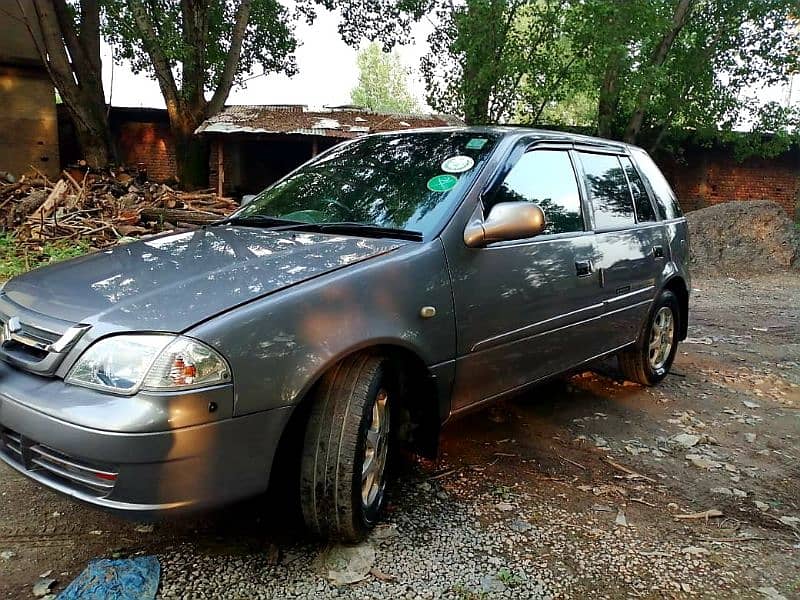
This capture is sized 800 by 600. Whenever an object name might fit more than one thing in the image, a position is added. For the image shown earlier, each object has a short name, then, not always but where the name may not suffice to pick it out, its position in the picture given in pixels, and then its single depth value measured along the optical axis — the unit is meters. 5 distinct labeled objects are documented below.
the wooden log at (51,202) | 10.73
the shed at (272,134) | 15.26
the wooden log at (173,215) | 11.50
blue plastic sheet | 2.13
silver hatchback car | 1.97
